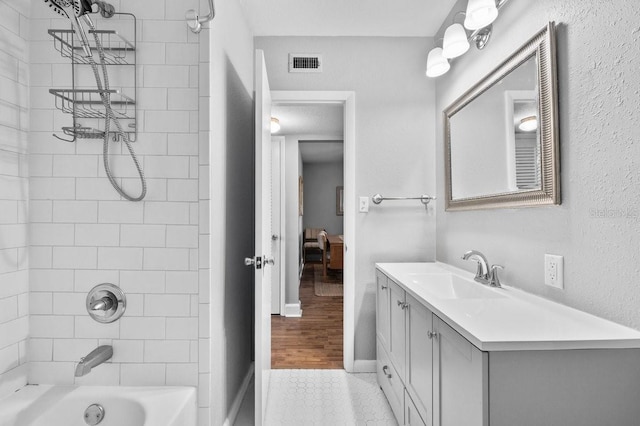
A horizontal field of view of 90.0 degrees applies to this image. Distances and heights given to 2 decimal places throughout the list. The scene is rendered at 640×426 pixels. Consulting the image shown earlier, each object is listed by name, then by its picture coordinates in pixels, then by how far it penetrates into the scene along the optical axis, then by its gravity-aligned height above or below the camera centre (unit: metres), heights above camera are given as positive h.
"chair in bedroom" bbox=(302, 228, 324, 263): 7.06 -0.51
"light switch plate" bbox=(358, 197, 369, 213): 2.31 +0.11
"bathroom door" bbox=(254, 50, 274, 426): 1.60 -0.08
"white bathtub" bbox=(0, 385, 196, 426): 1.18 -0.71
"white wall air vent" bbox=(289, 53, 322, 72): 2.34 +1.15
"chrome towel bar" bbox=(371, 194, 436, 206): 2.29 +0.15
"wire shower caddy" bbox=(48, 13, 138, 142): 1.32 +0.57
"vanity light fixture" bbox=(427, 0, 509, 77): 1.42 +0.93
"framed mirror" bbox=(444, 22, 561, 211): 1.21 +0.39
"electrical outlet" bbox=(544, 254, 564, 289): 1.17 -0.19
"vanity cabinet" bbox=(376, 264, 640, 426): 0.84 -0.41
